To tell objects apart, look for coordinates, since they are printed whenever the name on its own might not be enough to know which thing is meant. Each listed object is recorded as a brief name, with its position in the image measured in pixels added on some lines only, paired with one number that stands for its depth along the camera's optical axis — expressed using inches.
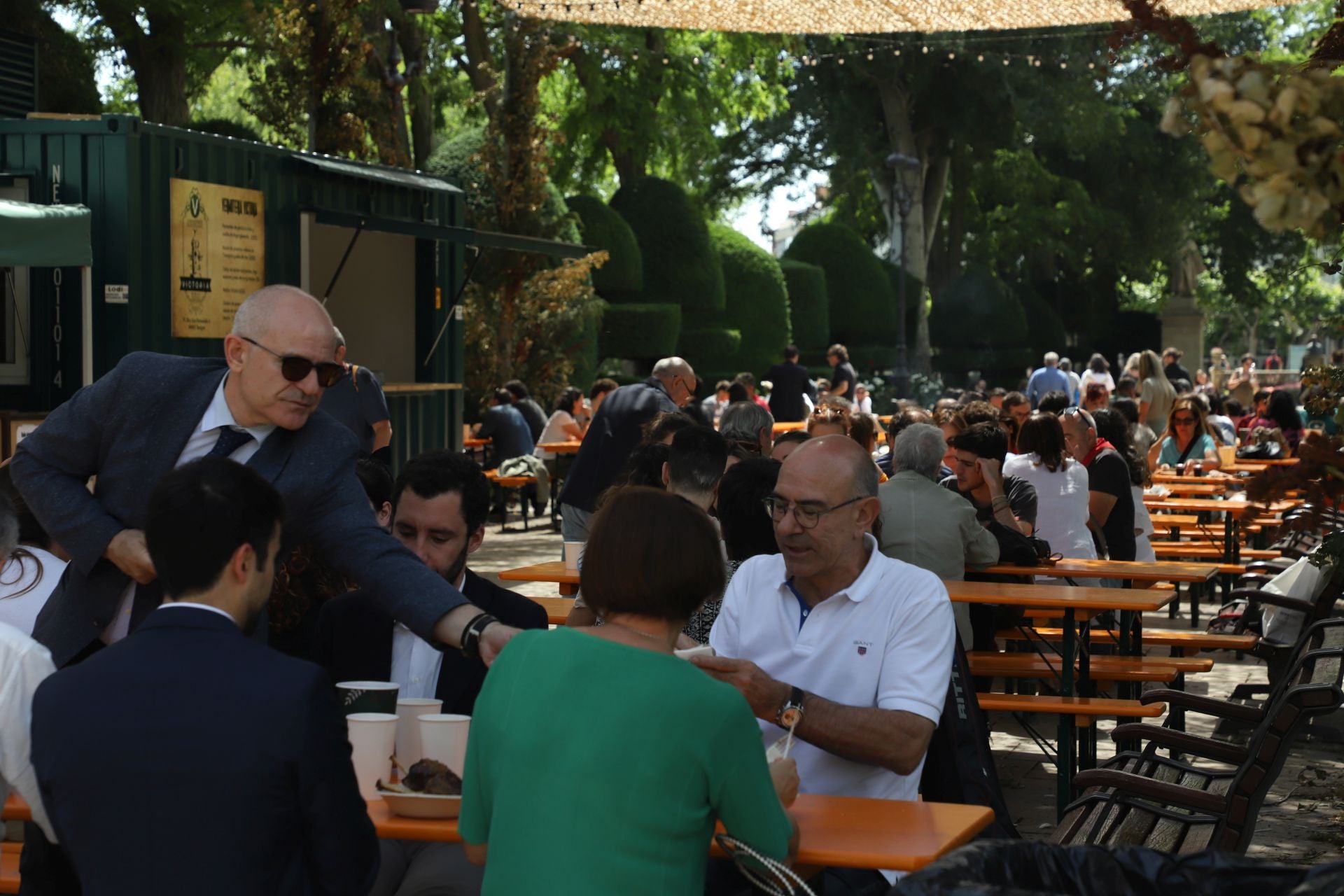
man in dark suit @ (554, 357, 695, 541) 389.7
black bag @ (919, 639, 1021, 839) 161.3
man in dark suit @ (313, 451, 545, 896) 156.5
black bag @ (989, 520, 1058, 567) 326.3
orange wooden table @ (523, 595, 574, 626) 240.5
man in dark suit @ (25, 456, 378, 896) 105.9
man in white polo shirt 146.6
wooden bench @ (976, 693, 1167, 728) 262.7
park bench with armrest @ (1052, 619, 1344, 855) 187.2
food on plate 133.5
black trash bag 102.5
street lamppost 1200.1
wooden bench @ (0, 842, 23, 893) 141.3
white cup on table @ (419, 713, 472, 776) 136.9
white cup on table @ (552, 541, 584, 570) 281.1
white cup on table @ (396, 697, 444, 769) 139.6
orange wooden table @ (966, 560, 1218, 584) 311.7
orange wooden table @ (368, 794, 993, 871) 122.6
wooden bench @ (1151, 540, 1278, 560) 490.9
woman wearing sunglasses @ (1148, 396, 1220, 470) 591.8
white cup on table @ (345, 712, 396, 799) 134.5
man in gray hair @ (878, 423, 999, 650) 289.4
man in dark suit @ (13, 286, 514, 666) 149.3
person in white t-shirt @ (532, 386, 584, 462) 682.2
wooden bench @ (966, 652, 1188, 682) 285.3
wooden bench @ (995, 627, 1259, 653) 313.7
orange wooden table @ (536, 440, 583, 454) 666.8
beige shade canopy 292.0
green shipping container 448.8
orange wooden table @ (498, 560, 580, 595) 276.5
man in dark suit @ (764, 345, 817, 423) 778.8
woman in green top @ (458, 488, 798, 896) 107.7
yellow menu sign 472.7
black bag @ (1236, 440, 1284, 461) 622.9
